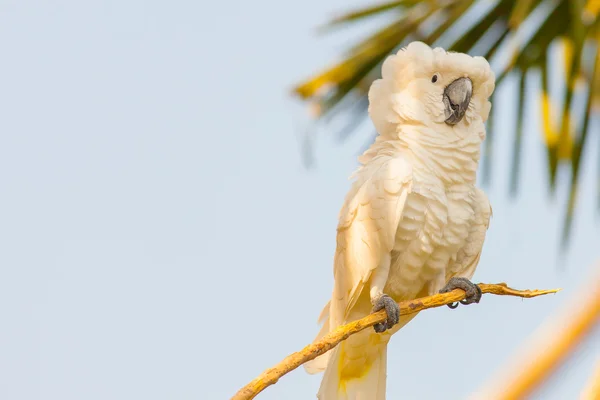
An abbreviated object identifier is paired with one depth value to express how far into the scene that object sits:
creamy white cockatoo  8.31
